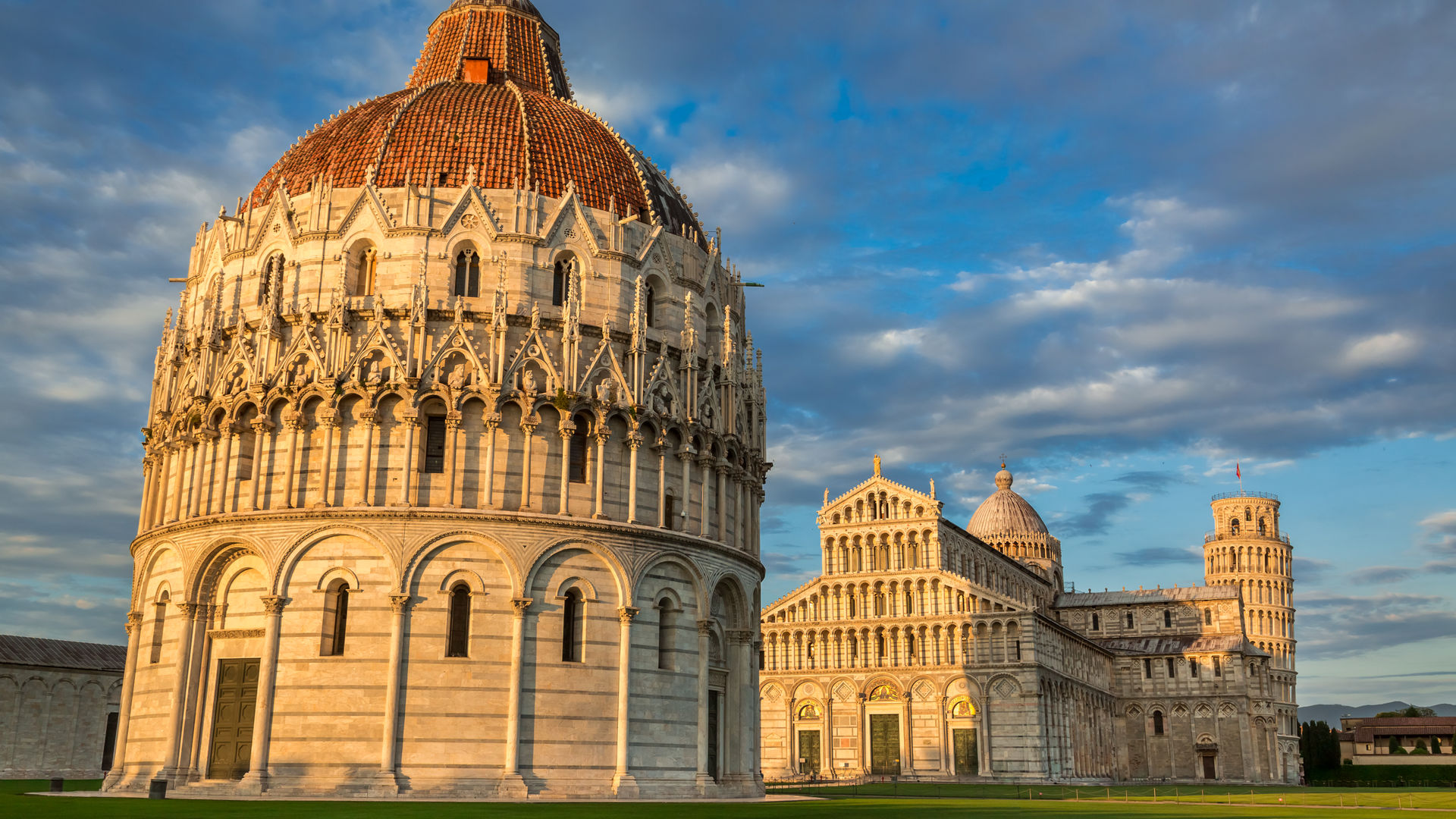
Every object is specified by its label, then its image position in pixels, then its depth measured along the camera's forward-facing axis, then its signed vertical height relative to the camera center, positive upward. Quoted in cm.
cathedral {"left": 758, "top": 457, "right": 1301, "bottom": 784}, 8262 +420
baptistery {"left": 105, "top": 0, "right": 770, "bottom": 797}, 3556 +730
